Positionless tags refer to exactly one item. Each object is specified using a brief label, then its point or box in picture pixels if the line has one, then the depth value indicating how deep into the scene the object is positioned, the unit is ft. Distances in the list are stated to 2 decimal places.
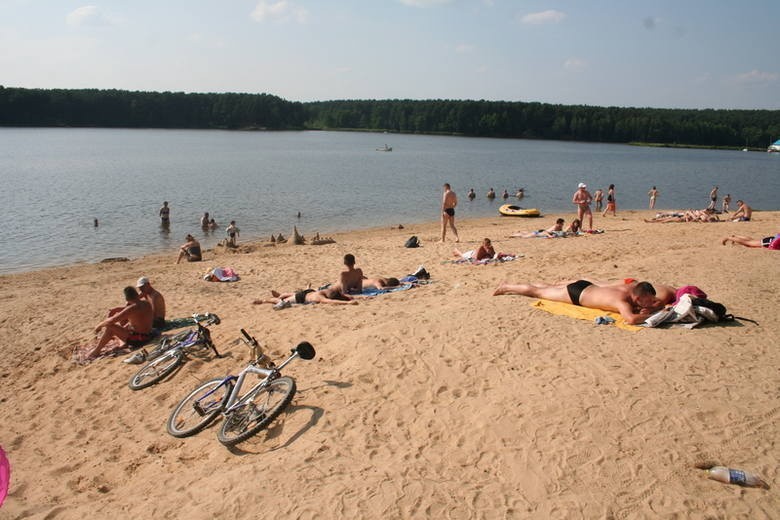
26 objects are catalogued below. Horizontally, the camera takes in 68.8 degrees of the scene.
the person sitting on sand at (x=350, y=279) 35.83
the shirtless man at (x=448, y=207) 57.82
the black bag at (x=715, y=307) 25.52
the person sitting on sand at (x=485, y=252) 46.62
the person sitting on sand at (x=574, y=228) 61.65
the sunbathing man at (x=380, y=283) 37.59
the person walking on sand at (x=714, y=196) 97.89
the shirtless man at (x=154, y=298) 32.10
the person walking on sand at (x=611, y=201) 89.24
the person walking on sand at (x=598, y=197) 97.09
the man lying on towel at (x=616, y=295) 26.32
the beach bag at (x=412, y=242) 58.39
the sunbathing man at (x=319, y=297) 34.99
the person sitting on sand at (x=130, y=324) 30.66
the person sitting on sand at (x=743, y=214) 73.20
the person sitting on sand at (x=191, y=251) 59.06
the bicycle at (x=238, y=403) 19.86
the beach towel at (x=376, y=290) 36.68
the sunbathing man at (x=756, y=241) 40.98
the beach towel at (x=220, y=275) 46.19
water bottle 15.97
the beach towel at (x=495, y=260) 45.73
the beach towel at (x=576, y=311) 26.51
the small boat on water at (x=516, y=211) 98.84
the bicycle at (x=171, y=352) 26.40
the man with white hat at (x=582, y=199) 63.21
